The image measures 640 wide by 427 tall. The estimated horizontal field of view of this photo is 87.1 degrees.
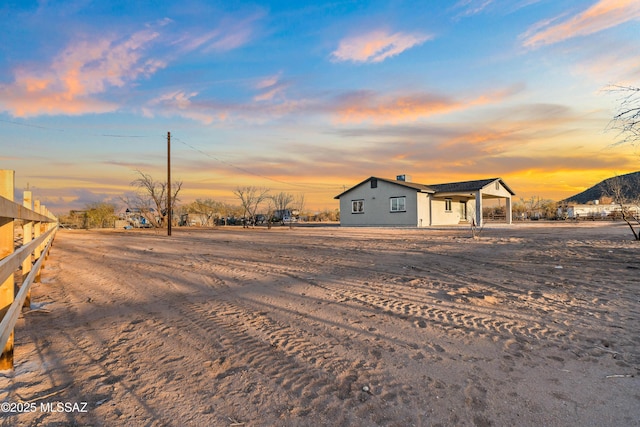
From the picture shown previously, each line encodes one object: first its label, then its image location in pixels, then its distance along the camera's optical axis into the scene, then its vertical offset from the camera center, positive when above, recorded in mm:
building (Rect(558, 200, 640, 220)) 44006 +795
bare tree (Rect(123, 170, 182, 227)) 38625 +2178
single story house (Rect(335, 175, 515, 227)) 28703 +1771
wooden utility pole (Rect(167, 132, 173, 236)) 22827 +4115
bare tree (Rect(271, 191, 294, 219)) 44025 +2599
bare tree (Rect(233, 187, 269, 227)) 40094 +2485
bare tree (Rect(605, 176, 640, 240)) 14867 +967
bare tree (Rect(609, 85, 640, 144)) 7503 +2248
